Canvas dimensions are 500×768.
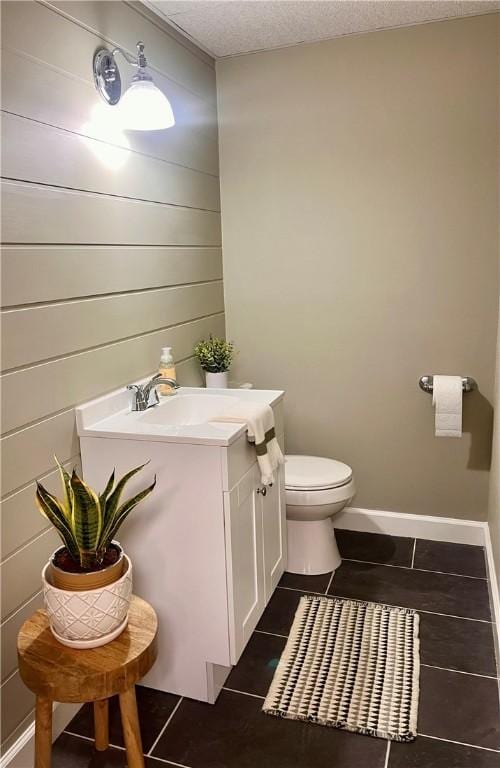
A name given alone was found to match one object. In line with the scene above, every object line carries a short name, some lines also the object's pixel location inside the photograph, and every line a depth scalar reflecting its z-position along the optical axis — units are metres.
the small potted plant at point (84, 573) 1.43
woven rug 1.84
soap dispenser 2.35
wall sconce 1.91
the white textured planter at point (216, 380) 2.73
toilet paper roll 2.64
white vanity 1.79
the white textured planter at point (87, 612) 1.42
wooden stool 1.37
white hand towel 1.94
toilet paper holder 2.69
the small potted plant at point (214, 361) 2.74
